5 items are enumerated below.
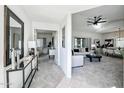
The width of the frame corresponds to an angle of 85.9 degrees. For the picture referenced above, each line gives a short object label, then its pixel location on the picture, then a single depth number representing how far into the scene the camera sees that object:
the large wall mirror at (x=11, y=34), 1.38
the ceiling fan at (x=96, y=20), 3.36
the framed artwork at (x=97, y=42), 7.73
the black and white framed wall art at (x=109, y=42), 6.90
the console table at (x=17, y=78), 1.35
